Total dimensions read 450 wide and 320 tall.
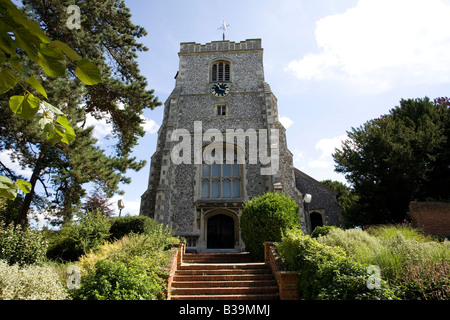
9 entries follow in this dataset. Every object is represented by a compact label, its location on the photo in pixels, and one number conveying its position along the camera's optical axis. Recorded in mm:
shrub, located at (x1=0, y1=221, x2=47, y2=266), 7227
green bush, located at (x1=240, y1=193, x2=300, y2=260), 9312
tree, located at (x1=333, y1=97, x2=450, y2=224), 14680
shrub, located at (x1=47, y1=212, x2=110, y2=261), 9383
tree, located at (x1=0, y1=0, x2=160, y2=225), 9133
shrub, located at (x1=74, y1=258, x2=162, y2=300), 4340
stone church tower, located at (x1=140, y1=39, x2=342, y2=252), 14484
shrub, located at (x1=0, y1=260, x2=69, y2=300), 4066
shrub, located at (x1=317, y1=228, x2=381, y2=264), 5792
